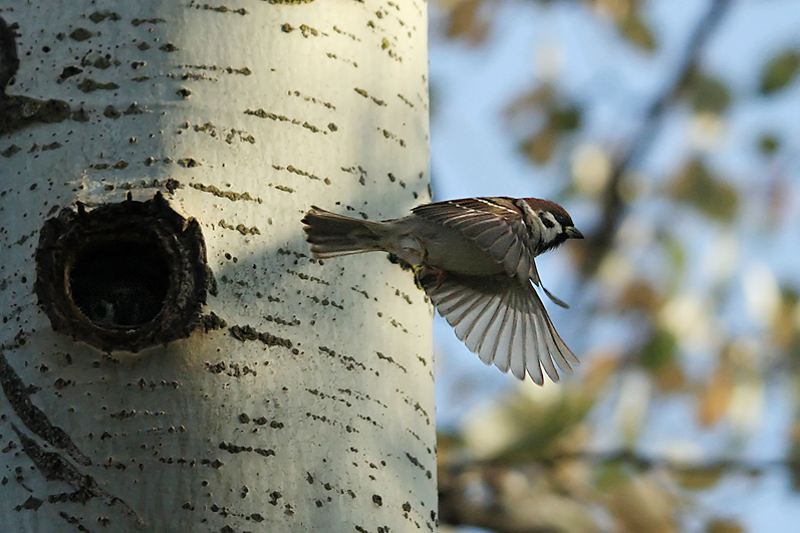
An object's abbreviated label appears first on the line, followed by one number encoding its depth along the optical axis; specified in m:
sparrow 4.09
